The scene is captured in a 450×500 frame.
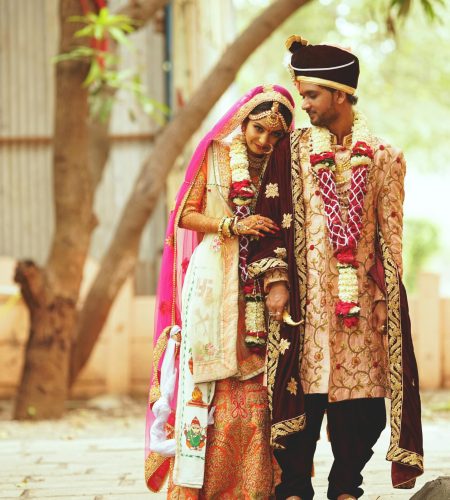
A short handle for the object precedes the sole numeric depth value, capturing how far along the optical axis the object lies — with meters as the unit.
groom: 7.95
